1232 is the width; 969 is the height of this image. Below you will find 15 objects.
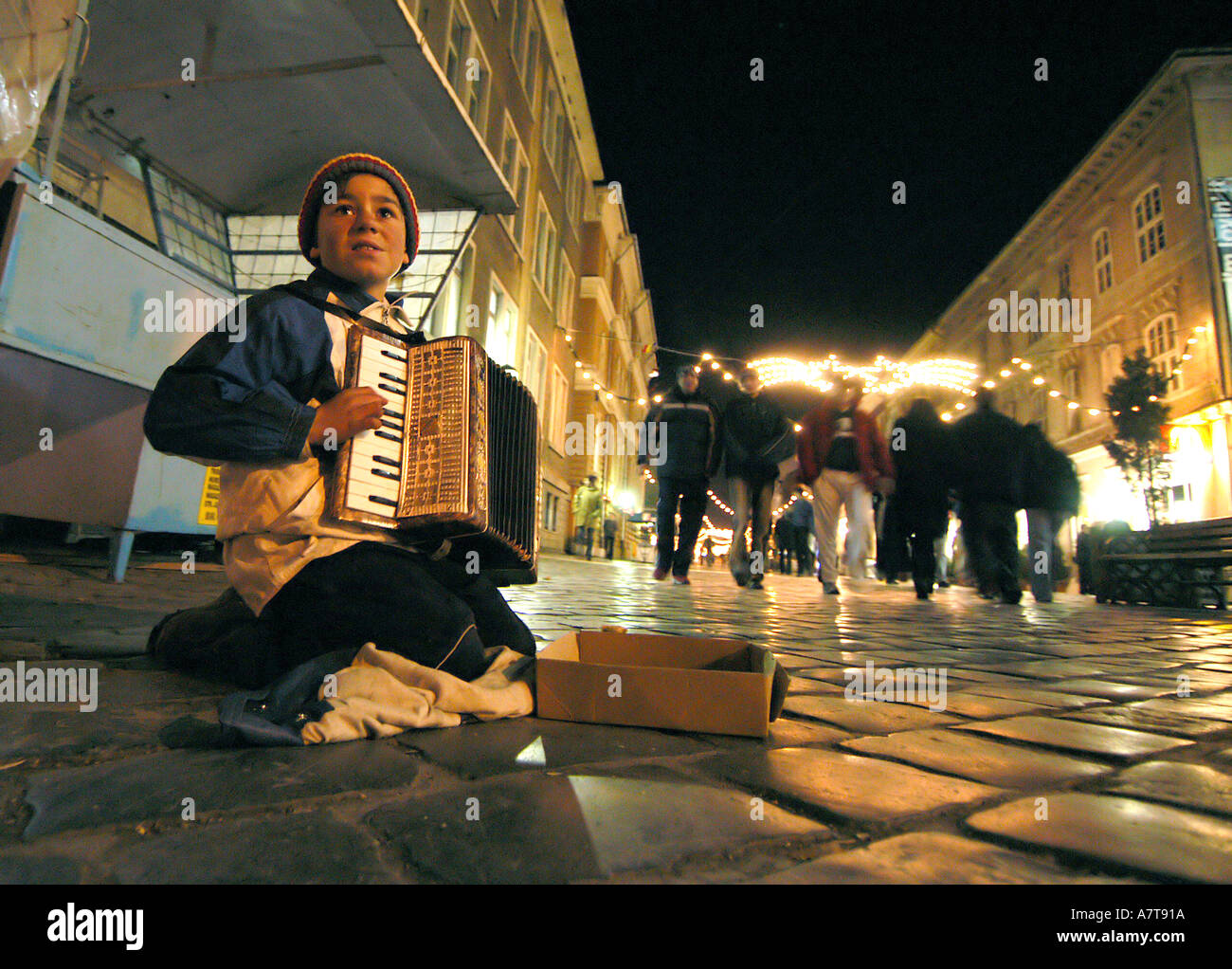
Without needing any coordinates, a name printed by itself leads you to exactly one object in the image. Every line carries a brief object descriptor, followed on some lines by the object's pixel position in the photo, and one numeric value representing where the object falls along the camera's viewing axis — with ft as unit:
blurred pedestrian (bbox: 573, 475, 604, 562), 64.75
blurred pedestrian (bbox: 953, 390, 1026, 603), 23.57
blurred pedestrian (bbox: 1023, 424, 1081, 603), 24.62
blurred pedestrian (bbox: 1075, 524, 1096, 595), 33.51
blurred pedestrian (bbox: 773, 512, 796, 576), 62.23
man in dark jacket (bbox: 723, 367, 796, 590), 25.66
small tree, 56.44
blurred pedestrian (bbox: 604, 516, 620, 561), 80.77
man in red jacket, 24.99
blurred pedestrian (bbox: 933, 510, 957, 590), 32.73
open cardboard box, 5.06
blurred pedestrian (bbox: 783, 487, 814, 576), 54.75
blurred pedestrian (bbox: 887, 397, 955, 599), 24.41
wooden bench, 22.54
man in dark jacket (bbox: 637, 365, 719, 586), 25.49
